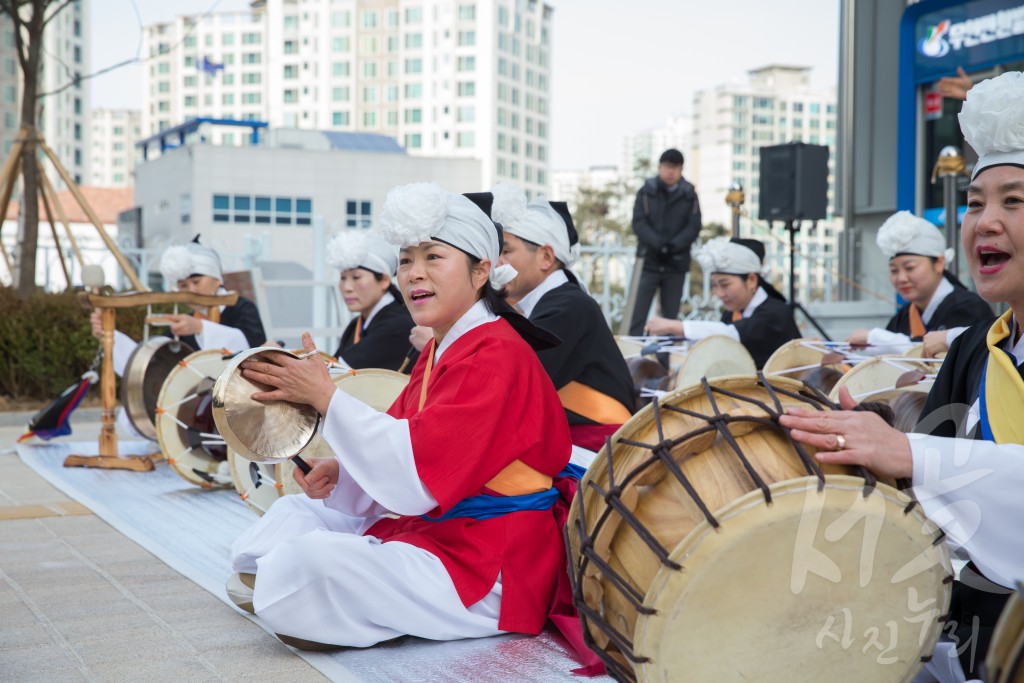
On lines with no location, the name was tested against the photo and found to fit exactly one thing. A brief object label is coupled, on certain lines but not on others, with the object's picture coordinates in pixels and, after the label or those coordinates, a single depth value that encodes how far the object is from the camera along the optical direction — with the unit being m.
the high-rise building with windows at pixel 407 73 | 115.25
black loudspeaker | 10.29
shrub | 9.63
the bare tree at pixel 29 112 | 9.95
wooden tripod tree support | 9.42
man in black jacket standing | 9.54
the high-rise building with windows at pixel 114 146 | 157.12
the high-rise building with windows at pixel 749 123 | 118.00
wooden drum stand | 6.66
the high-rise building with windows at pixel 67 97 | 93.00
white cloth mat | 2.96
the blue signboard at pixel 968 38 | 9.86
